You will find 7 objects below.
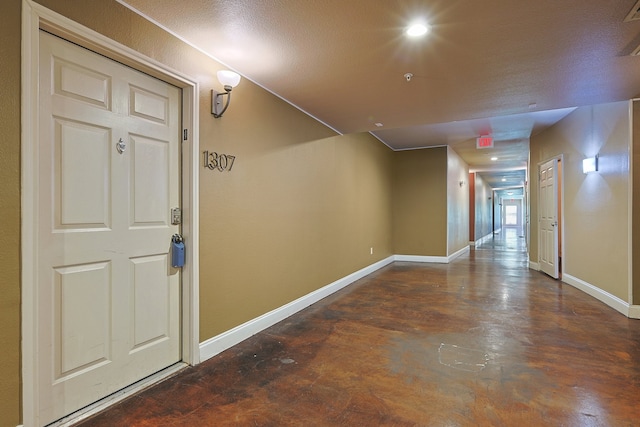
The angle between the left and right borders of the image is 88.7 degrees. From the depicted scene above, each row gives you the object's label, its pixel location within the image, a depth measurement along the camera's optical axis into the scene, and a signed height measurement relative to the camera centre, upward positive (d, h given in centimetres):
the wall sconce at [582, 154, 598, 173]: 417 +64
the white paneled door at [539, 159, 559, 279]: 536 -9
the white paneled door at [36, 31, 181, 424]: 169 -8
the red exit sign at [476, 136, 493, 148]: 630 +139
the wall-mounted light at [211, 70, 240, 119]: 247 +96
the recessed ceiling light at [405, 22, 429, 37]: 208 +120
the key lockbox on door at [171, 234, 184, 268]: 231 -27
